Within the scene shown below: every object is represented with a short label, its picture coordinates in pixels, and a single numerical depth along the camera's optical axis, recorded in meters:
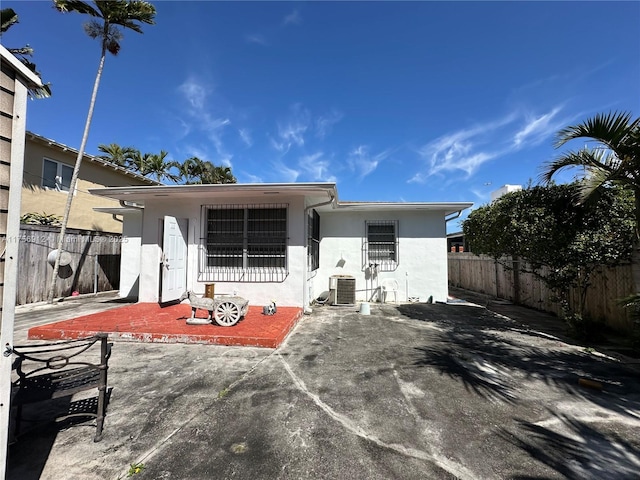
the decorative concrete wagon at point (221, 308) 5.01
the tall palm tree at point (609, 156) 3.85
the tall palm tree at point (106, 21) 8.81
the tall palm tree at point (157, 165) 19.84
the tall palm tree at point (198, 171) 21.14
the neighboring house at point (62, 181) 9.54
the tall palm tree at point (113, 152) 18.42
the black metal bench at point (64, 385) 1.97
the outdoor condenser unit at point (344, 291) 7.98
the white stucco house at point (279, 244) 6.43
